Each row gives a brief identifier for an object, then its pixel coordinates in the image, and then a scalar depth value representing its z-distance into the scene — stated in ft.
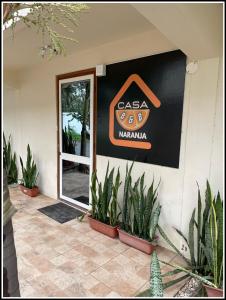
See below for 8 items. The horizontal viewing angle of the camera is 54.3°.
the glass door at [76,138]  11.98
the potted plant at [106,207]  9.60
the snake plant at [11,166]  17.56
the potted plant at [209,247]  5.91
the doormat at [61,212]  11.59
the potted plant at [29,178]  14.84
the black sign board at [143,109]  8.38
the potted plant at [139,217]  8.46
